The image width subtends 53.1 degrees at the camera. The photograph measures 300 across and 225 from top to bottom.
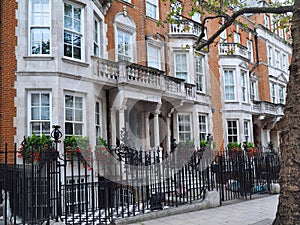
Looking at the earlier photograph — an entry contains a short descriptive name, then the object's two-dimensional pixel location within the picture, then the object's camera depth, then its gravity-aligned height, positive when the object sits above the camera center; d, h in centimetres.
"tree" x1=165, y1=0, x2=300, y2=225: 561 -25
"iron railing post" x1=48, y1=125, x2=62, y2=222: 640 -62
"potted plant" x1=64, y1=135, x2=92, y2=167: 1001 -24
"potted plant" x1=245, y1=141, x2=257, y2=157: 1953 -65
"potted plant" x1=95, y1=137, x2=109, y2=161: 1049 -42
